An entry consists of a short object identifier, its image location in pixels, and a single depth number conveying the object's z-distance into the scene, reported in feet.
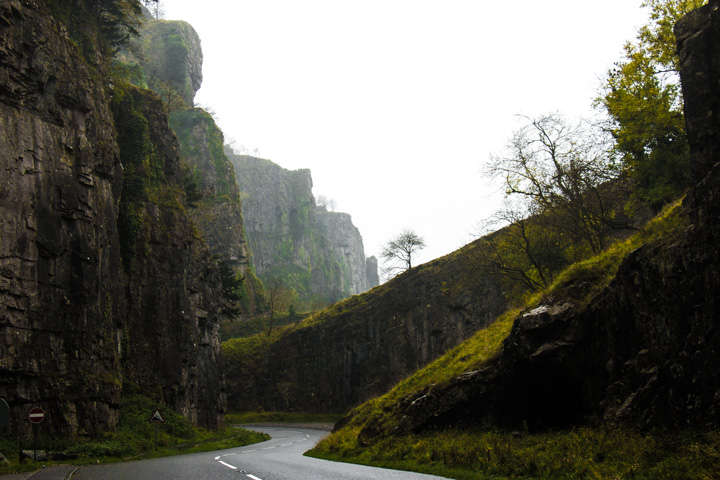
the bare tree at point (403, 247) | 217.36
